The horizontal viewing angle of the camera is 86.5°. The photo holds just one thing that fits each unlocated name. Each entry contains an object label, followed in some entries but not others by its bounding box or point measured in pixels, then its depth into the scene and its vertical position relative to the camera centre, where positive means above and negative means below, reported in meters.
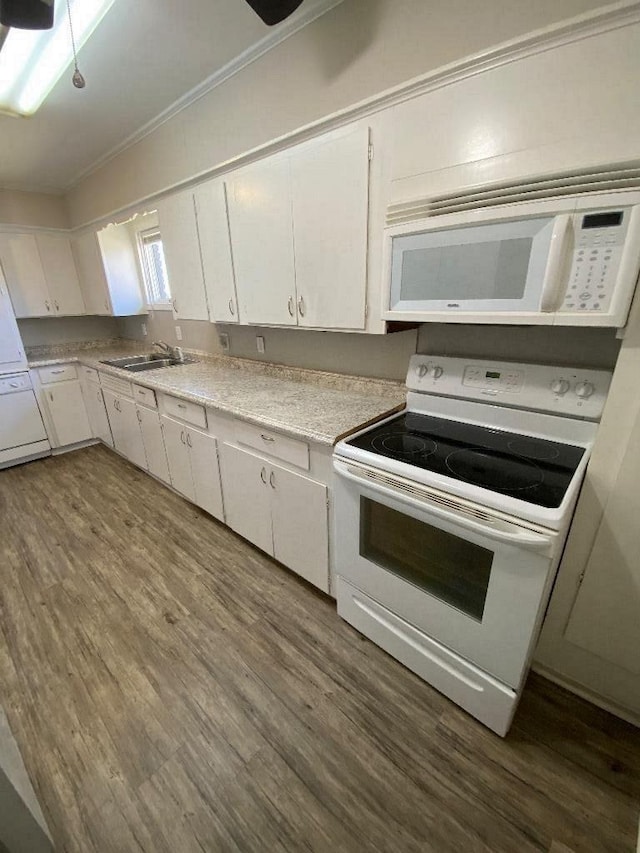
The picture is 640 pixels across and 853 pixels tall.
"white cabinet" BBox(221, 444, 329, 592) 1.59 -1.02
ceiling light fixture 1.45 +1.17
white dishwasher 3.08 -1.02
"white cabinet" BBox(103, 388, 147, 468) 2.82 -1.01
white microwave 0.88 +0.10
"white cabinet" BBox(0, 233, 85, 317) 3.34 +0.30
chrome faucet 3.14 -0.42
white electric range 0.99 -0.63
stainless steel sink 3.05 -0.50
